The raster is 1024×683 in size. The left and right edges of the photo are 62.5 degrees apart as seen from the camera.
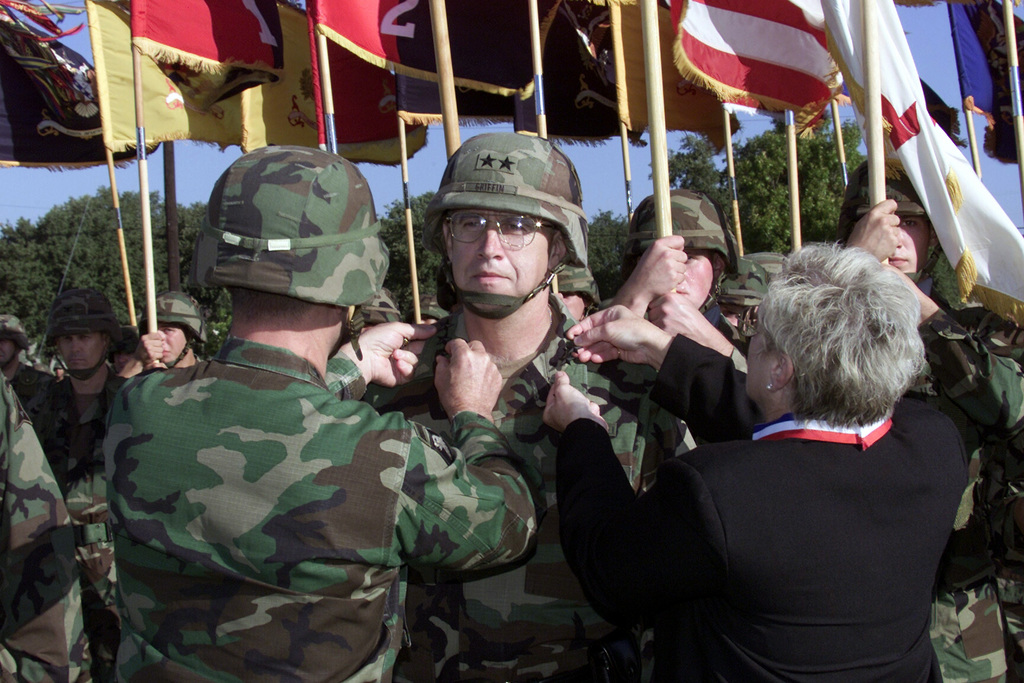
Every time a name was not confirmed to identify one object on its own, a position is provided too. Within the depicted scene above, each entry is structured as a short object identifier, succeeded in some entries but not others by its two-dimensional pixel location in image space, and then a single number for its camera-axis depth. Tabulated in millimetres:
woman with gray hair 1789
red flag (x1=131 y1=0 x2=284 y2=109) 7000
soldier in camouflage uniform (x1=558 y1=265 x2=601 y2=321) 6639
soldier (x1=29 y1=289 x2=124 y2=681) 5836
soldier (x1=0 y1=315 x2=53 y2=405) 8859
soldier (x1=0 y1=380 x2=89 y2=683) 3006
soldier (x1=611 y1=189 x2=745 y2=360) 2795
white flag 3383
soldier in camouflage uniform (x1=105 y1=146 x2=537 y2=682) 1885
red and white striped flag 5047
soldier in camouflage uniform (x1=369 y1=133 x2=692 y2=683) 2553
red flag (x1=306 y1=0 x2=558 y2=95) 6797
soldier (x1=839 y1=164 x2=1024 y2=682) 2859
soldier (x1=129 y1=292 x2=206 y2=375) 6988
